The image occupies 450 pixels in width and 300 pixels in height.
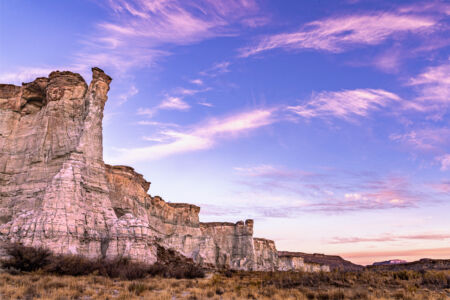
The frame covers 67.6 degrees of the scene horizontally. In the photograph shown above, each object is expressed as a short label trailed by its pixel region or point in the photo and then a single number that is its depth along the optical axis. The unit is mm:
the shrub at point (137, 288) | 13659
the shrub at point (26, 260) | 18820
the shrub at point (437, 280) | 16562
